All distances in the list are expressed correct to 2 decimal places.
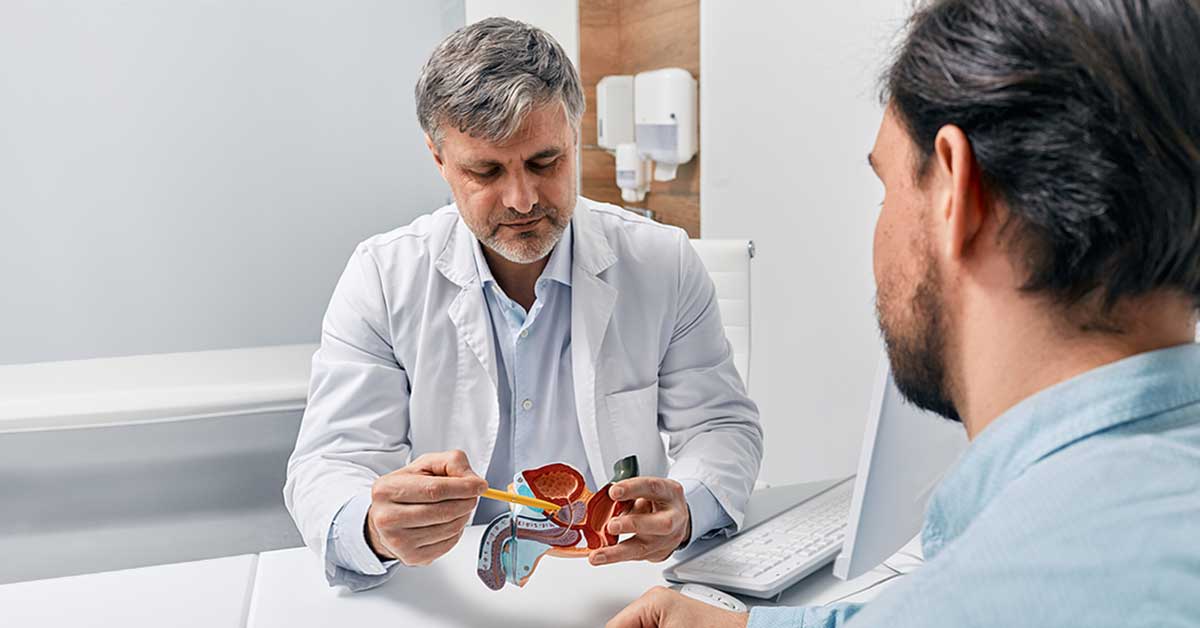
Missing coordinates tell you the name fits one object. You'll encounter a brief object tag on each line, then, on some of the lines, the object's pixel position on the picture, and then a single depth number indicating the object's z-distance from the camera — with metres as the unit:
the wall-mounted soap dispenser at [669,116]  3.20
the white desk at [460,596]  1.23
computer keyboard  1.28
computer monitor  1.06
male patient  0.55
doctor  1.59
